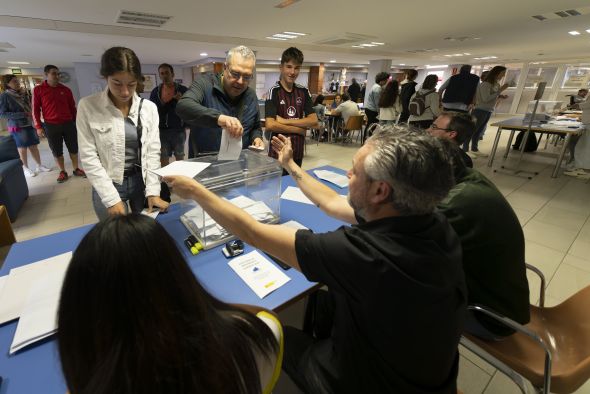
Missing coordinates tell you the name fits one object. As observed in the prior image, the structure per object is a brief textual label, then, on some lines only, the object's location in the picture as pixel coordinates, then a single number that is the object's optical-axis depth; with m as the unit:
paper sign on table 1.09
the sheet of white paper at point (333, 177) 2.16
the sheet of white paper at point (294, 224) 1.53
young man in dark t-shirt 2.36
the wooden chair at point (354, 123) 6.91
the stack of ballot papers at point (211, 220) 1.37
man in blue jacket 1.62
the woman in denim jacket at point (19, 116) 4.31
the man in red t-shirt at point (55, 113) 4.10
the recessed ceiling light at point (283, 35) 6.88
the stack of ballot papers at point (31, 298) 0.84
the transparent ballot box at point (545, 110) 5.47
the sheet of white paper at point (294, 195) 1.87
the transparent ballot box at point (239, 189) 1.40
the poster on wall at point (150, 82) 13.73
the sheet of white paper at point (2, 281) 1.02
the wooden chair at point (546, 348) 1.00
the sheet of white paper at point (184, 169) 1.16
